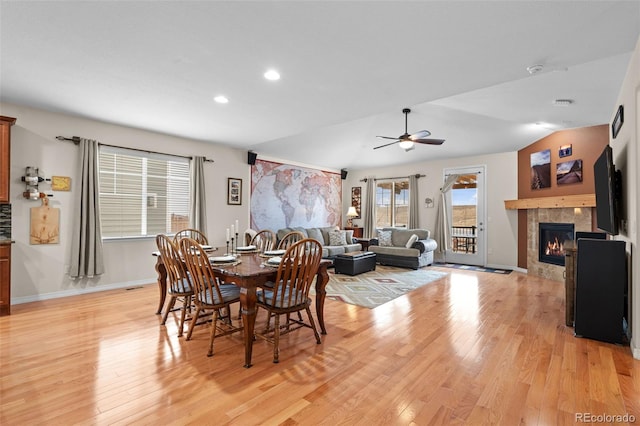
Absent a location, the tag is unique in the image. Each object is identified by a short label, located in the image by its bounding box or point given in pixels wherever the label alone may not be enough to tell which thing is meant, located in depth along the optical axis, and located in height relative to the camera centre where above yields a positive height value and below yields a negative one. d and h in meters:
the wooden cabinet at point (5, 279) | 3.52 -0.75
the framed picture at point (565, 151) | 5.49 +1.21
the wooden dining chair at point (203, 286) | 2.62 -0.64
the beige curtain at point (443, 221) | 7.68 -0.12
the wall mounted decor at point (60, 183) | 4.27 +0.46
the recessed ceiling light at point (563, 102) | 4.03 +1.55
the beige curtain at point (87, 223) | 4.38 -0.12
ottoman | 5.99 -0.95
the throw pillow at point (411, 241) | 6.89 -0.57
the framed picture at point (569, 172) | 5.35 +0.81
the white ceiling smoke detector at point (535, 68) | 2.81 +1.40
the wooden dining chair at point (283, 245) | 4.33 -0.44
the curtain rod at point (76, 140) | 4.30 +1.10
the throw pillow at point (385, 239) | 7.50 -0.58
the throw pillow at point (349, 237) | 7.89 -0.55
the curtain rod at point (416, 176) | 8.22 +1.12
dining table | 2.44 -0.56
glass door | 7.27 -0.02
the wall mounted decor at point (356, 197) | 9.40 +0.60
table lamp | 8.99 +0.12
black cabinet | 2.89 -0.72
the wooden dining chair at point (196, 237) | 4.26 -0.35
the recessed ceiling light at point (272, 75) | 3.02 +1.44
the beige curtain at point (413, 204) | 8.21 +0.33
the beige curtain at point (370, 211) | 9.05 +0.15
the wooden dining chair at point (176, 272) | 3.02 -0.59
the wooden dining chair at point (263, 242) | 4.14 -0.39
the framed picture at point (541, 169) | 5.95 +0.95
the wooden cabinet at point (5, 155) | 3.62 +0.72
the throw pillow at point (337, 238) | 7.54 -0.56
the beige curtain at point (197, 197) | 5.66 +0.35
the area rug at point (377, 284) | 4.41 -1.19
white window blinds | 4.79 +0.39
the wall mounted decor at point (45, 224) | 4.12 -0.13
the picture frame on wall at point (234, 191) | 6.30 +0.52
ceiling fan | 5.05 +1.29
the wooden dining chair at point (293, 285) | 2.53 -0.62
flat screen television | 2.89 +0.26
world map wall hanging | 7.05 +0.51
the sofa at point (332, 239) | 7.14 -0.58
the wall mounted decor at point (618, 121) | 3.24 +1.09
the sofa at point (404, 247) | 6.75 -0.73
